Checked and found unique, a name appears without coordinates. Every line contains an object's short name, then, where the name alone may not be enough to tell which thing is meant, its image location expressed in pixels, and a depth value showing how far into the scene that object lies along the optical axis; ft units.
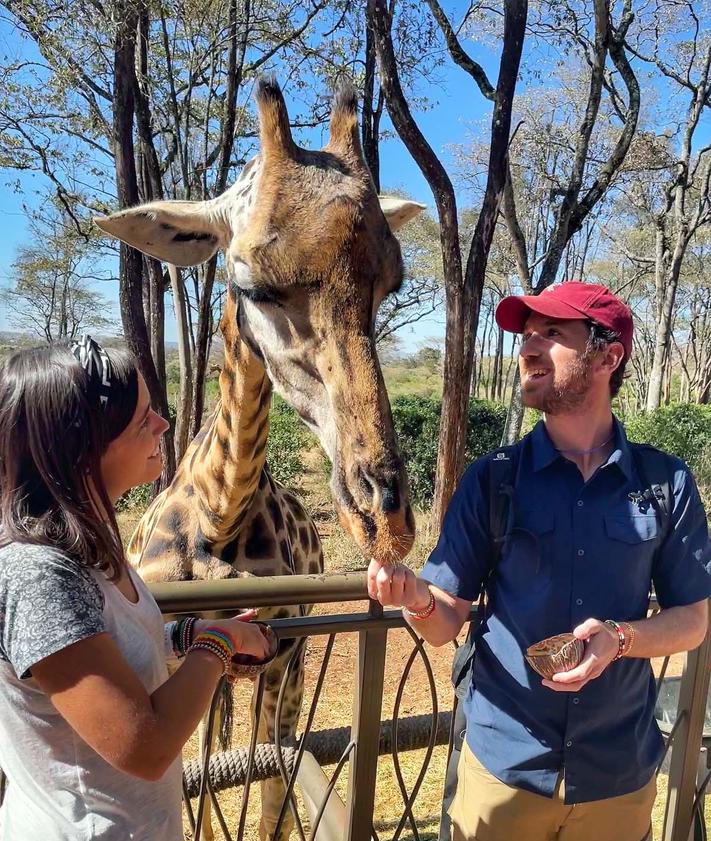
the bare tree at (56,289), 65.82
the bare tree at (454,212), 25.09
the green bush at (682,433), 39.32
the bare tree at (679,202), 47.14
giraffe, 6.18
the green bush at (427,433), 40.93
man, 5.59
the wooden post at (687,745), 7.23
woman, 3.59
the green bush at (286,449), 41.06
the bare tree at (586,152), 27.96
